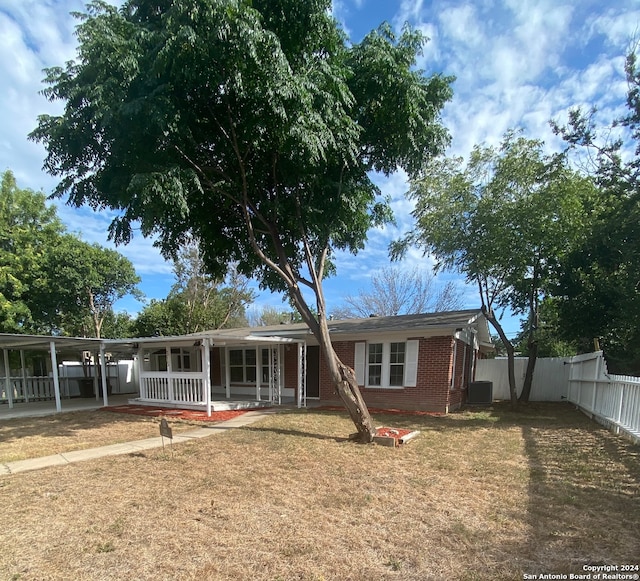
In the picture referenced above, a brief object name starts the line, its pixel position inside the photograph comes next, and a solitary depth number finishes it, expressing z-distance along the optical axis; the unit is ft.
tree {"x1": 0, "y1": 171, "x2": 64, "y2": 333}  56.29
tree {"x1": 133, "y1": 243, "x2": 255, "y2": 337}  76.23
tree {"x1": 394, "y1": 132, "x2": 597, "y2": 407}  34.86
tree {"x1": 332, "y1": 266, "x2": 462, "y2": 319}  94.53
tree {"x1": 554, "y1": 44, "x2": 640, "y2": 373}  38.88
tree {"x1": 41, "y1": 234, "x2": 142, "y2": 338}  61.62
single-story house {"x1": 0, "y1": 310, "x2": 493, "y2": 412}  35.88
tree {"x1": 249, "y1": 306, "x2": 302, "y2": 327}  139.85
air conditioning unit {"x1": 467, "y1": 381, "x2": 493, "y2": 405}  42.06
